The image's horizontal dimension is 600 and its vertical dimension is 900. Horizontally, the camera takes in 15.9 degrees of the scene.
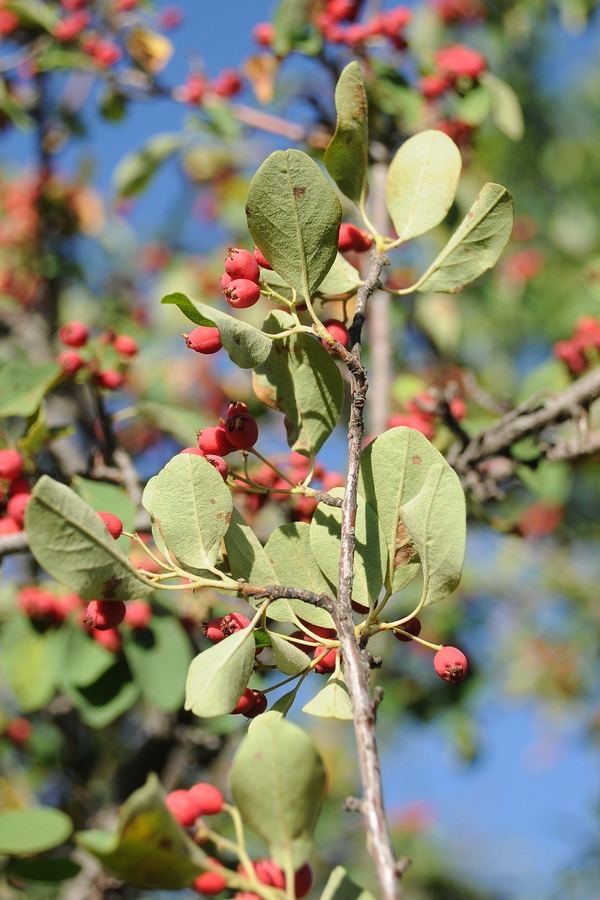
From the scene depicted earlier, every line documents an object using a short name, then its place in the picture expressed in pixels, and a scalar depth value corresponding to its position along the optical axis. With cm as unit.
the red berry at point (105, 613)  48
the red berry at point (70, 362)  66
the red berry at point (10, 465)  62
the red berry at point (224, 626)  48
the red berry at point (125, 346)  69
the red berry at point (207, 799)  47
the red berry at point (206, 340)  49
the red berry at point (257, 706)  48
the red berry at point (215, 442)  50
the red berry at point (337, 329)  51
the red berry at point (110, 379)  69
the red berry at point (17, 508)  61
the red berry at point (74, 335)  67
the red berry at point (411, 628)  48
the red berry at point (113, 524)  49
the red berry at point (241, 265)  48
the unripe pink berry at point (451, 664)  48
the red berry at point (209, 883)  45
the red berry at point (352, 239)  52
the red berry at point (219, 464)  50
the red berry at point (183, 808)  47
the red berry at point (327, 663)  49
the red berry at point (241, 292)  48
